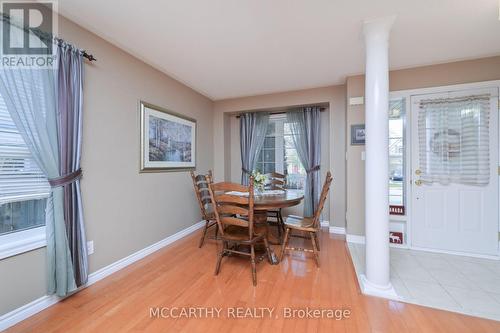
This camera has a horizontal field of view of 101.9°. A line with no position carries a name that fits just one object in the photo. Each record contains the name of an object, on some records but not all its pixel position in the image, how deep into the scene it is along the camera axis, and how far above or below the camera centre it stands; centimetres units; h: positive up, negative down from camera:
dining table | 226 -40
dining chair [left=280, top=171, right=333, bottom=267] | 230 -69
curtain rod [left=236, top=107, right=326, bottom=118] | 411 +112
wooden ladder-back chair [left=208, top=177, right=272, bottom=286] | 196 -54
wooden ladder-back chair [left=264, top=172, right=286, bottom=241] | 346 -26
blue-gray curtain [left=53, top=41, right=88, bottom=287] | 173 +19
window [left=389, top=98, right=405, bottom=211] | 288 +18
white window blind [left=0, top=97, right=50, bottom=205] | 150 -2
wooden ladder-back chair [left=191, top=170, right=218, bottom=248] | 283 -43
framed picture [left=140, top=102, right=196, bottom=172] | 261 +39
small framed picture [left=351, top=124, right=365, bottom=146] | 297 +48
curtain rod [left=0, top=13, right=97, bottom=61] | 146 +106
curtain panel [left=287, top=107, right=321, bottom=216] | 374 +23
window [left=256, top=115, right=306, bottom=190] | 407 +25
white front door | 250 -7
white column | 182 +13
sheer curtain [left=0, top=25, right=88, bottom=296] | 153 +23
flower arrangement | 290 -20
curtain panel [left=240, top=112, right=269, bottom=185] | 417 +62
